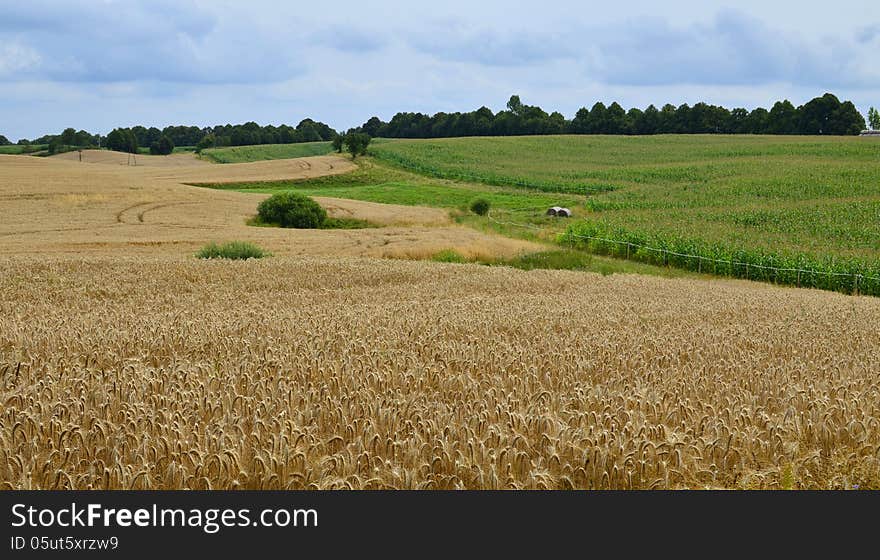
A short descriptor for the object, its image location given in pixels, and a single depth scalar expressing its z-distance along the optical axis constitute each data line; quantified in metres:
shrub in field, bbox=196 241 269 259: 29.58
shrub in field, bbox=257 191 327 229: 53.94
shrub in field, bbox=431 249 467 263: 38.69
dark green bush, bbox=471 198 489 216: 64.25
